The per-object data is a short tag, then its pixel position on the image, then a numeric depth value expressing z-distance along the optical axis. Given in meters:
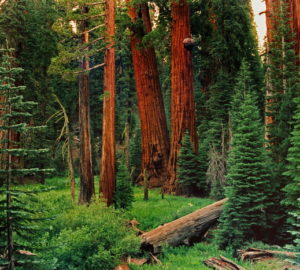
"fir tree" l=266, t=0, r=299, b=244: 10.05
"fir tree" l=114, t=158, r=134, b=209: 12.81
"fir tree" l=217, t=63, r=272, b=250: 9.75
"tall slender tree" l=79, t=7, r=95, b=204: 13.57
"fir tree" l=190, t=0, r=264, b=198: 17.17
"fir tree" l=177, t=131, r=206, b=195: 16.27
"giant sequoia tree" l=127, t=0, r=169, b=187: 18.78
